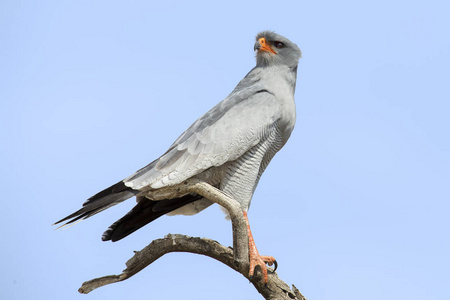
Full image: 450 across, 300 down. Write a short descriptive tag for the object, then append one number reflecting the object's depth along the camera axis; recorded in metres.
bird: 13.37
